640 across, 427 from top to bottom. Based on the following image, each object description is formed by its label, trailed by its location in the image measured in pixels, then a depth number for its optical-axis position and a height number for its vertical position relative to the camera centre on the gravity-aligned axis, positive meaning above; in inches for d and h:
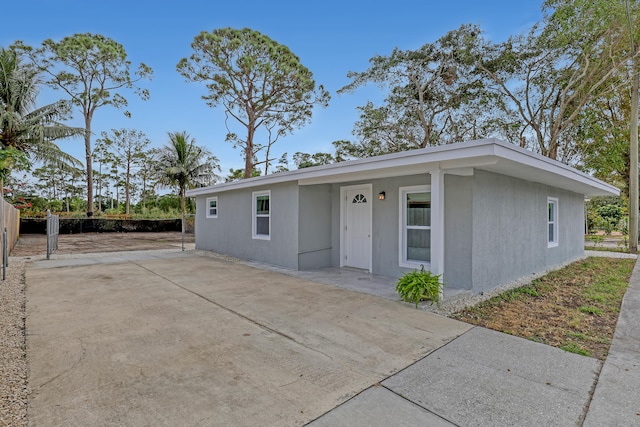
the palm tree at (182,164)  915.4 +158.6
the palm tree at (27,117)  530.6 +183.8
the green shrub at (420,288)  187.2 -40.9
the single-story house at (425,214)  200.8 +4.2
